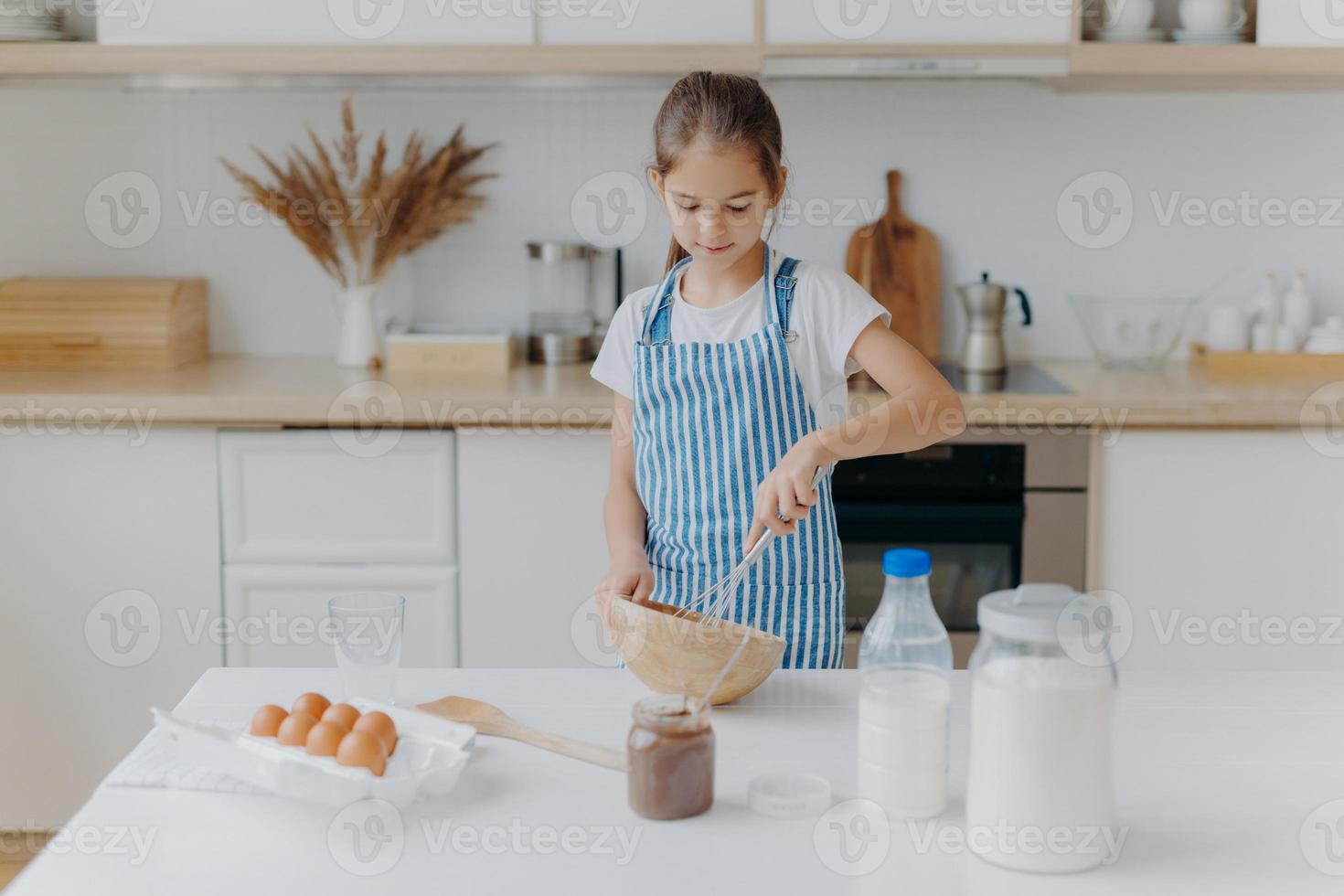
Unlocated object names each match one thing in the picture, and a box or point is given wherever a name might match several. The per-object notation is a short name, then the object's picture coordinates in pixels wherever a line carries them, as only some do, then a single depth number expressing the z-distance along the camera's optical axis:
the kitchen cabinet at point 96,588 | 2.50
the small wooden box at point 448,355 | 2.71
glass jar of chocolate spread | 1.06
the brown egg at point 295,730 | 1.11
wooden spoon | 1.17
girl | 1.63
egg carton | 1.07
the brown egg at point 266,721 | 1.13
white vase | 2.85
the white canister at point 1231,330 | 2.86
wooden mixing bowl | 1.22
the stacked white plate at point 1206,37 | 2.62
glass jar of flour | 0.97
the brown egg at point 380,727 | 1.11
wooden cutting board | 2.95
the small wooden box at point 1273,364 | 2.72
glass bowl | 2.79
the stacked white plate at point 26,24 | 2.63
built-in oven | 2.48
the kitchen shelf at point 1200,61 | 2.55
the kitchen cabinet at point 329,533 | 2.50
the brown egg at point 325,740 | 1.10
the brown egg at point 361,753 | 1.08
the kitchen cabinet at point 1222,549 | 2.47
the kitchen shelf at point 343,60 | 2.56
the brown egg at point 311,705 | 1.14
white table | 0.98
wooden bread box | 2.78
